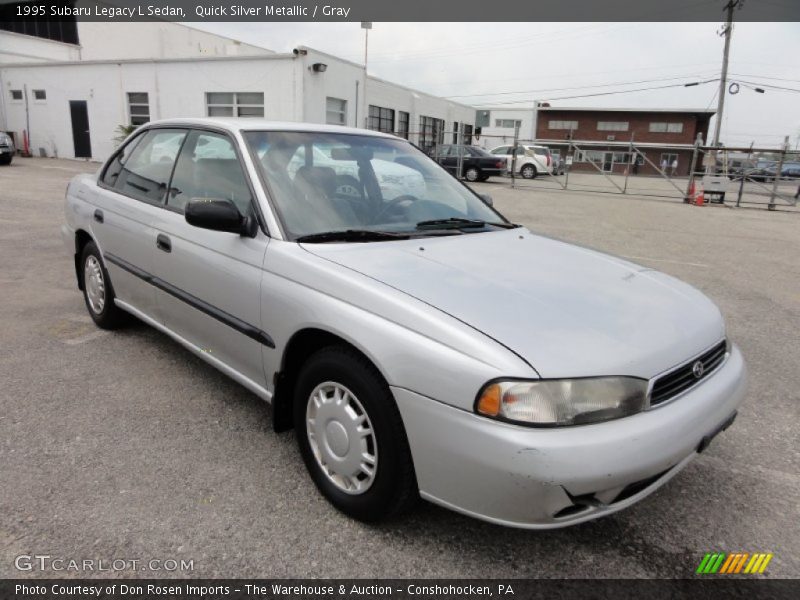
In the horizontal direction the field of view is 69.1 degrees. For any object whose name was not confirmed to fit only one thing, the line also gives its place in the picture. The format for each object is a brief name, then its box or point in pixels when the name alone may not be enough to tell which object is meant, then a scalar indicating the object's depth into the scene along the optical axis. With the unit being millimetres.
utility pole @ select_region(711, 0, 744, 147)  30766
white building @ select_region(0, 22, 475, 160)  19469
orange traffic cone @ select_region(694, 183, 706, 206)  17984
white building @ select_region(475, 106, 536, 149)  50562
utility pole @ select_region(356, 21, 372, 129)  23653
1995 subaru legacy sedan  1886
